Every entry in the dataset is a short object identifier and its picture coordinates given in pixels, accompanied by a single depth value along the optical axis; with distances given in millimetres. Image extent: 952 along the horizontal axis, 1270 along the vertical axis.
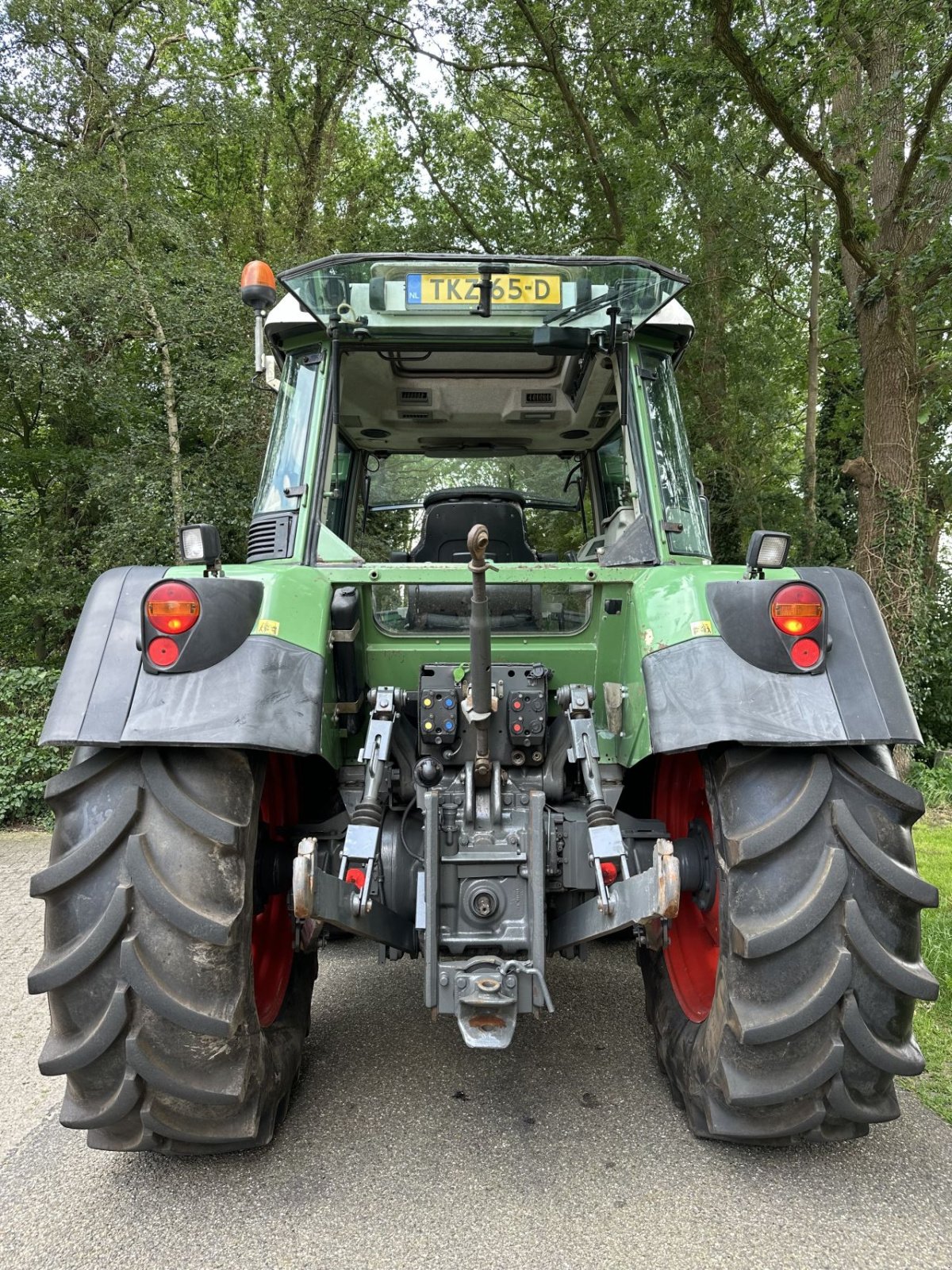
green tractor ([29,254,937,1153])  2254
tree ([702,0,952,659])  6578
